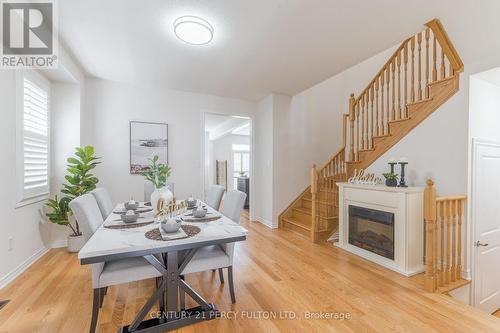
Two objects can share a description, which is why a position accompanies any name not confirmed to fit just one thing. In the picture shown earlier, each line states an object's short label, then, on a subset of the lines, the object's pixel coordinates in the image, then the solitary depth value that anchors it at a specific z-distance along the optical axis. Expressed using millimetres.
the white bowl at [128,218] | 2023
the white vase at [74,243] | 3160
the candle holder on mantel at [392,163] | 2884
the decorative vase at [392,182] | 2850
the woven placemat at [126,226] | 1891
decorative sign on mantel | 3197
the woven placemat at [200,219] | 2104
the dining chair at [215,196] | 2883
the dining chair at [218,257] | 1835
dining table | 1452
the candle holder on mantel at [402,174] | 2792
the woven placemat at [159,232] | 1648
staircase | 2693
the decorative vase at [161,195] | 2243
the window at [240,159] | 9749
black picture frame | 4059
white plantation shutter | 2680
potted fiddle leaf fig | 3113
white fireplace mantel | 2596
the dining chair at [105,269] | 1561
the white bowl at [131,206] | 2569
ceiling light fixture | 2215
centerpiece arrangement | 2309
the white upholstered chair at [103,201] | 2523
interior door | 2568
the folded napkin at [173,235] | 1611
